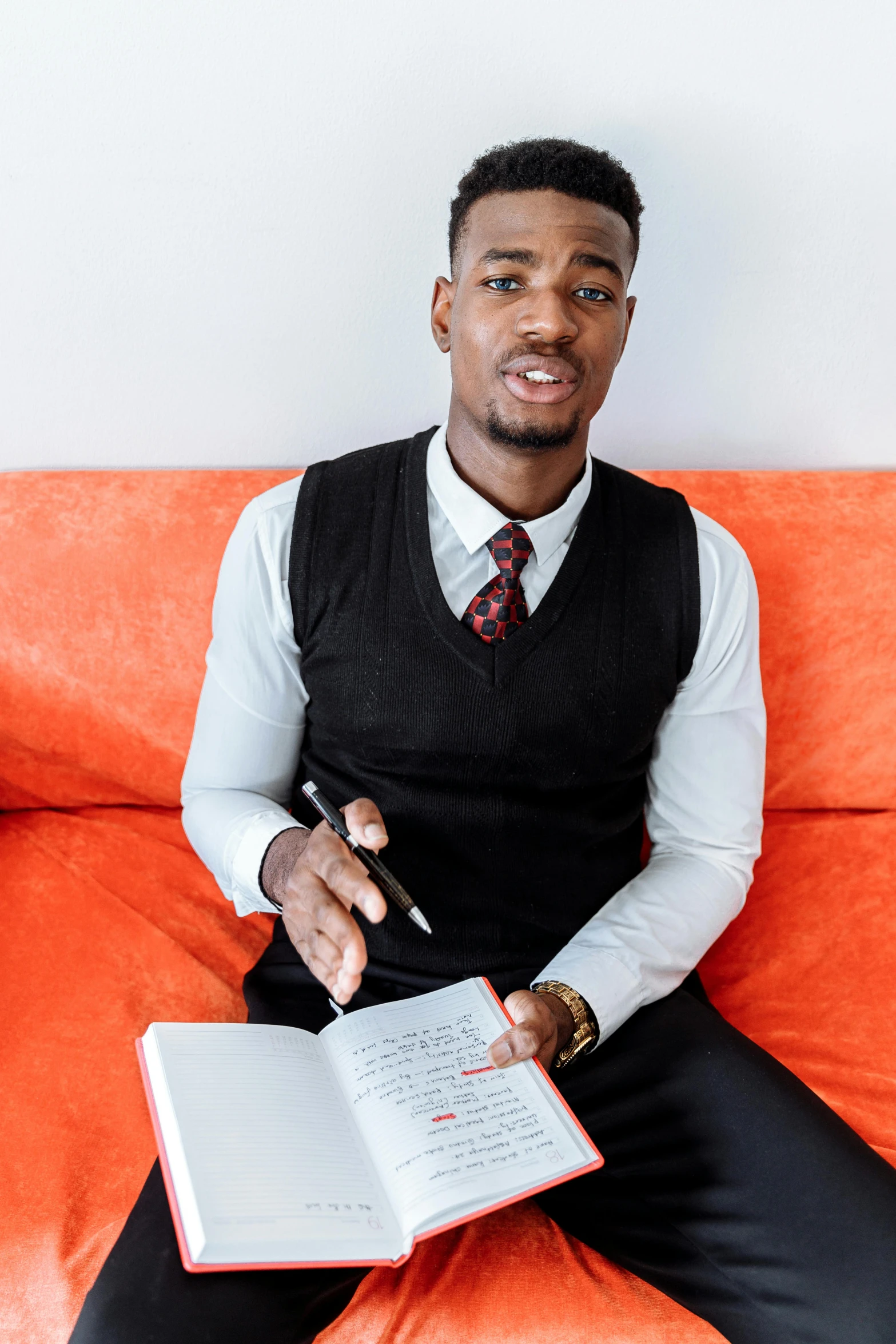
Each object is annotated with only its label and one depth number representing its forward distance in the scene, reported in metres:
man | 1.28
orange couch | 1.43
